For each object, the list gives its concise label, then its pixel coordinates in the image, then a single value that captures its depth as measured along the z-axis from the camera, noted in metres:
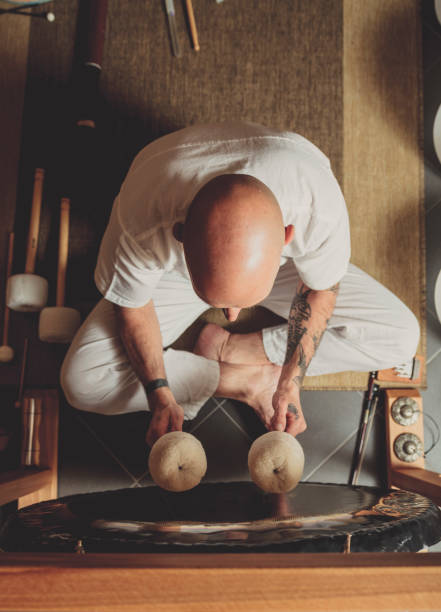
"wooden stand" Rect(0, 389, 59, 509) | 1.40
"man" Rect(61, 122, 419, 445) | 0.81
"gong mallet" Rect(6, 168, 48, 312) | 1.47
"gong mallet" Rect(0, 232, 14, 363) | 1.52
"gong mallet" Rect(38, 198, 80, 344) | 1.46
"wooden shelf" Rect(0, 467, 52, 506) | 1.13
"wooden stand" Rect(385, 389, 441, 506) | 1.42
